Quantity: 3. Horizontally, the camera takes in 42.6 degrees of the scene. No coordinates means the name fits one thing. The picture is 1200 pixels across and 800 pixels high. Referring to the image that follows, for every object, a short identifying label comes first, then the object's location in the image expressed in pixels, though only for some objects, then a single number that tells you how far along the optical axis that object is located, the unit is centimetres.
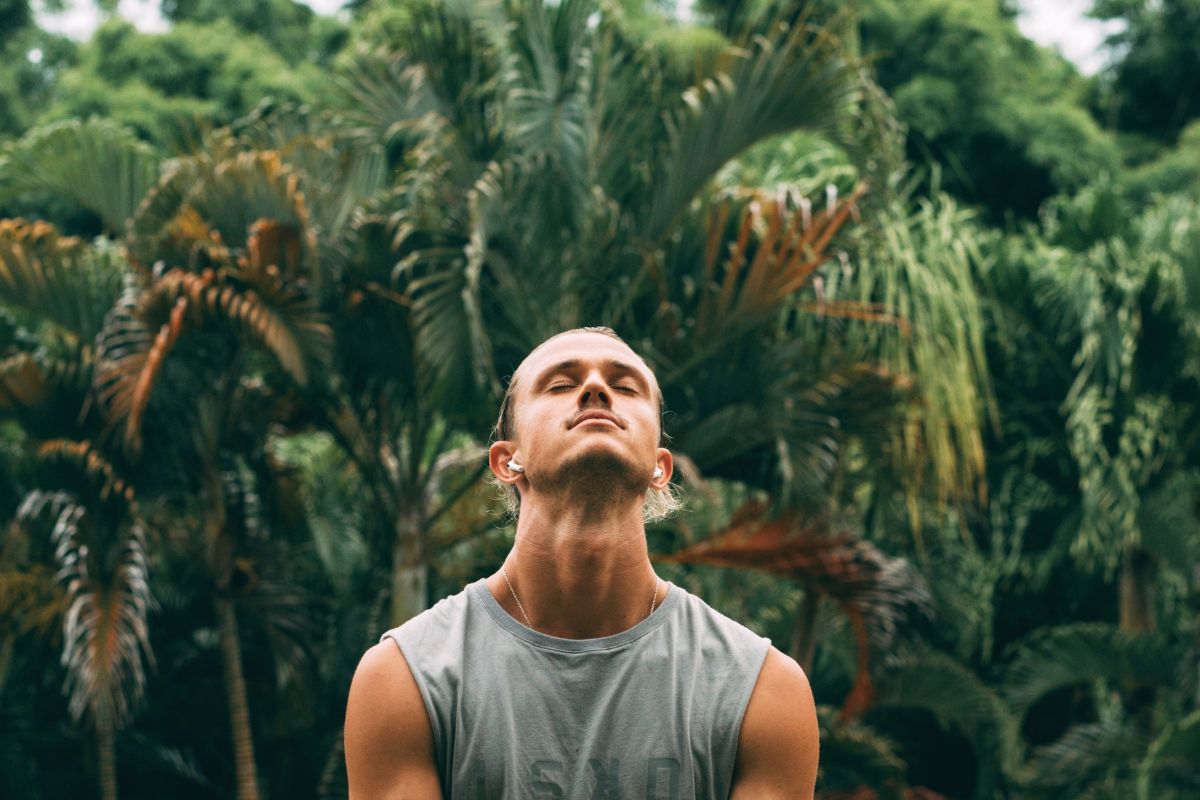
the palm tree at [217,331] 659
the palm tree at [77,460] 682
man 213
